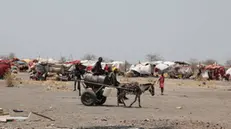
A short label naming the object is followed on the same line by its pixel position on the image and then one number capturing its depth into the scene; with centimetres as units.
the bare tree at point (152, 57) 13438
